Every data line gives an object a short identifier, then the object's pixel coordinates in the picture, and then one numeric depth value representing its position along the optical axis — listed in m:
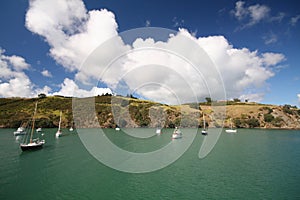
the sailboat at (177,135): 46.64
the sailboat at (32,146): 28.19
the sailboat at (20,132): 51.33
